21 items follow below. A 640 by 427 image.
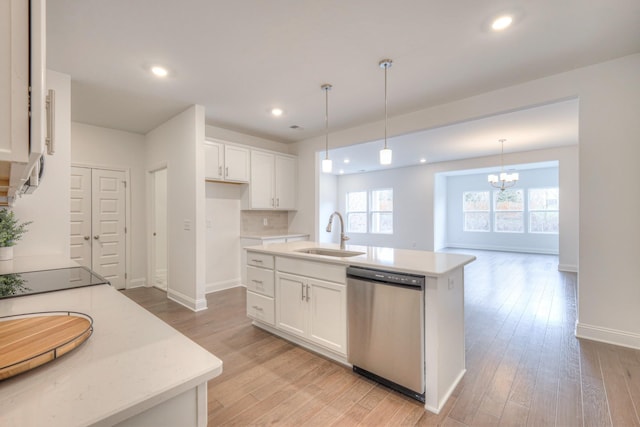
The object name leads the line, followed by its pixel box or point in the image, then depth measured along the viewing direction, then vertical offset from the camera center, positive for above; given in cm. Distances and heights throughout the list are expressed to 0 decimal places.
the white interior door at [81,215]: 434 -2
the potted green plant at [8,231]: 217 -15
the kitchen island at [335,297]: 186 -70
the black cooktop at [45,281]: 145 -39
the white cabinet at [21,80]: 56 +27
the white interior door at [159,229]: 496 -27
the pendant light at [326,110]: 324 +143
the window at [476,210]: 948 +12
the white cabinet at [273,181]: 496 +59
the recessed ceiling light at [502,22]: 212 +144
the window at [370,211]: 950 +9
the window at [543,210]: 836 +10
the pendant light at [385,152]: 269 +60
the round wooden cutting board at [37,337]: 73 -38
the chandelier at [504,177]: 654 +84
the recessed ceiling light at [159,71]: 280 +143
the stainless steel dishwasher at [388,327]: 188 -81
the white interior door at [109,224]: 455 -17
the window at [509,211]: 891 +8
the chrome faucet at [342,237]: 283 -23
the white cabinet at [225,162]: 433 +82
